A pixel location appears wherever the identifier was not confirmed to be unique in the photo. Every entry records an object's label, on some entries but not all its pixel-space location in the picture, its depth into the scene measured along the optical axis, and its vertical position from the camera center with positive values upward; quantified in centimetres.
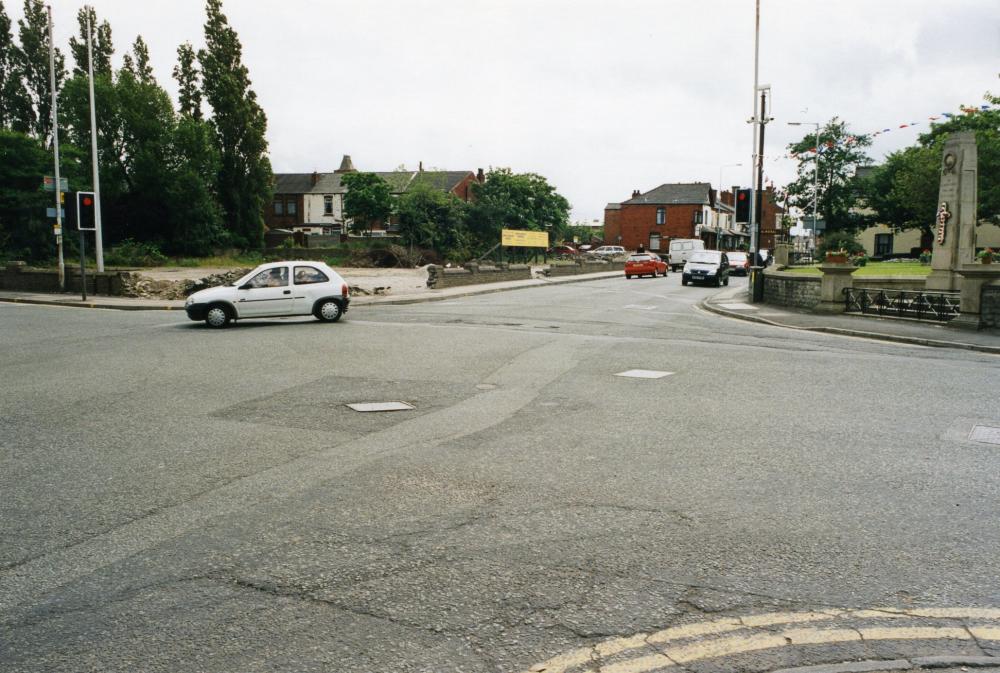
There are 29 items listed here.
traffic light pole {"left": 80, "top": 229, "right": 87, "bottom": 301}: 2614 -49
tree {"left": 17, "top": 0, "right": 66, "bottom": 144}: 6431 +1677
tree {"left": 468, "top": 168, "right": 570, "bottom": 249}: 6856 +565
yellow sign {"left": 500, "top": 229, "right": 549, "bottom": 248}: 5025 +174
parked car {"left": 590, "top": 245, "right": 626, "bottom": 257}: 7559 +138
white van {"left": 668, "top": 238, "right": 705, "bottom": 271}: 6056 +119
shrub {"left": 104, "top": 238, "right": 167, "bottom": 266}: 5500 +52
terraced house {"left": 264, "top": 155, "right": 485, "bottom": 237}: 9575 +868
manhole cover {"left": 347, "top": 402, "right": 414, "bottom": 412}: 888 -166
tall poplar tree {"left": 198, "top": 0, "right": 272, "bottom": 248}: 6831 +1208
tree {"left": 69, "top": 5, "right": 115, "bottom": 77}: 6781 +1896
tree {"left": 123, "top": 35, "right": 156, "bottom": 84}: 7250 +1889
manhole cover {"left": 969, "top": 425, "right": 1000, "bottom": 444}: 727 -162
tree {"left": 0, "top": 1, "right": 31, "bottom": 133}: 6462 +1448
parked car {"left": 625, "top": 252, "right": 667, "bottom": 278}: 5053 -1
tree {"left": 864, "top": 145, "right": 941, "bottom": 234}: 5803 +650
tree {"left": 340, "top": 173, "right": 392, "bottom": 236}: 7981 +661
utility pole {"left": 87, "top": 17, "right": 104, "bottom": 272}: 3061 +314
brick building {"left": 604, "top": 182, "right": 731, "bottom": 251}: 9281 +607
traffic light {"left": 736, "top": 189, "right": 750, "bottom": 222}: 2694 +215
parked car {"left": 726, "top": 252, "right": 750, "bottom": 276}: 5391 +10
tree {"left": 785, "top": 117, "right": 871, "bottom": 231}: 7681 +927
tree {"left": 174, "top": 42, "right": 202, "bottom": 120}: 7088 +1679
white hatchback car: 1862 -83
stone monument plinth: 2112 +159
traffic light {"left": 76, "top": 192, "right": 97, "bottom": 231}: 2644 +172
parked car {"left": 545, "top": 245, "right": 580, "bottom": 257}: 7788 +140
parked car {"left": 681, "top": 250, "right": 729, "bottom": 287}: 4069 -20
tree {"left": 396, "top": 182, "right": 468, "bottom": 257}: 6153 +334
